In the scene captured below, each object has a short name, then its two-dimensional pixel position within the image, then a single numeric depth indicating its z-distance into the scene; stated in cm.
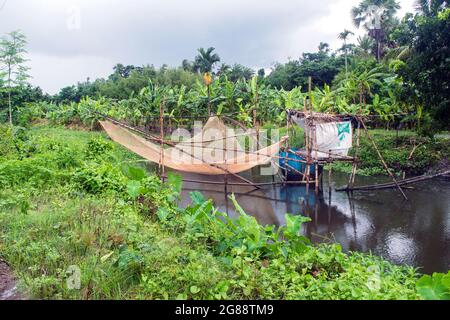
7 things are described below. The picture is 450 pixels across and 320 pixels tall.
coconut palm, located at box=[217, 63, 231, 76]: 2280
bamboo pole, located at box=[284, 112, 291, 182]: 796
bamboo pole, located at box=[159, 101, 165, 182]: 742
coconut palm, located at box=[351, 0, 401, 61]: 1902
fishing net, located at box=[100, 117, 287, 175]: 737
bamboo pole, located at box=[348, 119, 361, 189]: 712
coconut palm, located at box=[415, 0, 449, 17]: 643
